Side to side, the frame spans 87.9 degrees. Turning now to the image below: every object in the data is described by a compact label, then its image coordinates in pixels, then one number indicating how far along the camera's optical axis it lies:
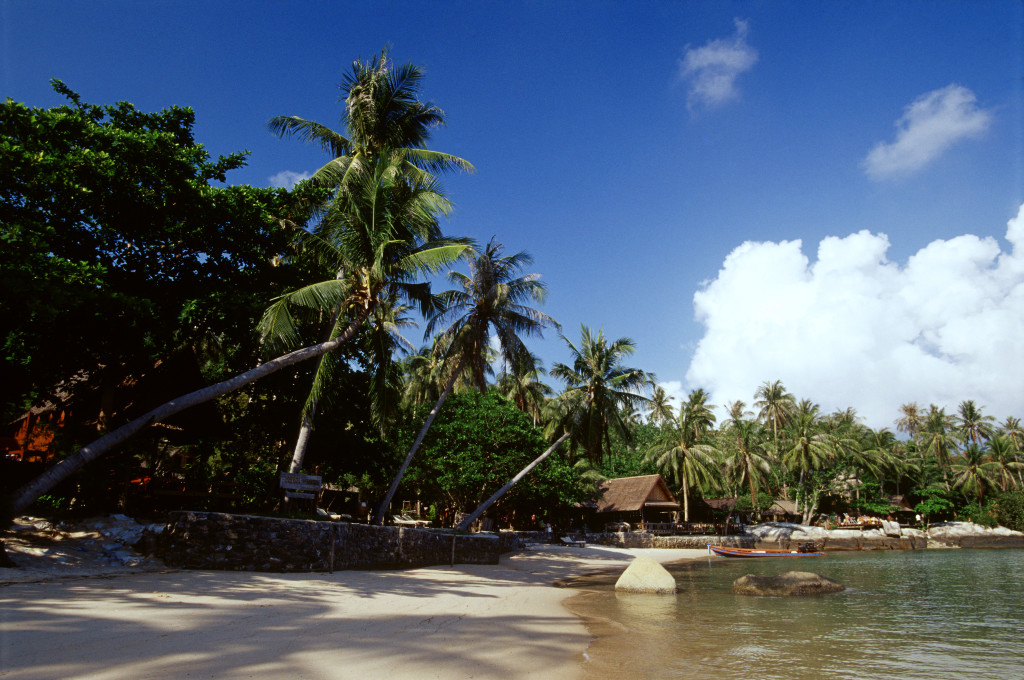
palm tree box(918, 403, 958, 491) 51.12
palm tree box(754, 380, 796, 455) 53.25
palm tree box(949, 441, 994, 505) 49.09
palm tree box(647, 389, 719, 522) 38.75
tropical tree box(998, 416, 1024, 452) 53.91
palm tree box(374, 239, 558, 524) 20.25
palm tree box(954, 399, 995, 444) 54.54
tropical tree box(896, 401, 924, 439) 58.31
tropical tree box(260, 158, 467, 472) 12.82
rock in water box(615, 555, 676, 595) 14.62
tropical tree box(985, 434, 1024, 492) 49.44
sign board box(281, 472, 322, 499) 13.69
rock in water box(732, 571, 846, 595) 14.64
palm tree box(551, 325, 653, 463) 26.50
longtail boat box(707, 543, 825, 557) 28.58
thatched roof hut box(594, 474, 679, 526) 37.09
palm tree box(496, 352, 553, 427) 20.58
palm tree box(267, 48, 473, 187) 17.42
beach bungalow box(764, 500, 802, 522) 49.81
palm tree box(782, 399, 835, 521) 43.69
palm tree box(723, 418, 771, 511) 42.28
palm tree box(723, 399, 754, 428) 63.09
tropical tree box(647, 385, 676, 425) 52.28
